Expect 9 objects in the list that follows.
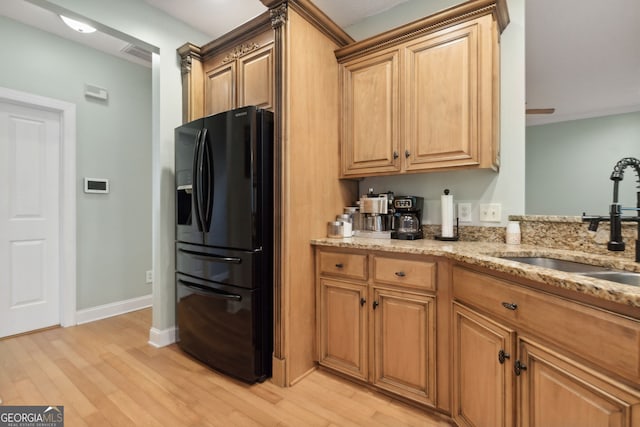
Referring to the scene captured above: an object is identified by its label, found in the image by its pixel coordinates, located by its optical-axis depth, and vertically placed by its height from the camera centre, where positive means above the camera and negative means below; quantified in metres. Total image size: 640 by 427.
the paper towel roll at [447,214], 1.90 -0.01
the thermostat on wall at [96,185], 2.94 +0.28
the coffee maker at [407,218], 1.96 -0.04
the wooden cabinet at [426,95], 1.67 +0.76
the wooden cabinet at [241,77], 2.05 +1.04
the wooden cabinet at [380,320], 1.58 -0.65
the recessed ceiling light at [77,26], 2.39 +1.58
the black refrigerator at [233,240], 1.82 -0.19
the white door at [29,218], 2.56 -0.05
